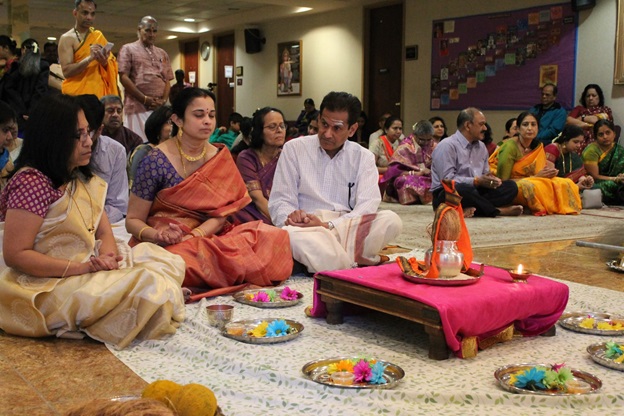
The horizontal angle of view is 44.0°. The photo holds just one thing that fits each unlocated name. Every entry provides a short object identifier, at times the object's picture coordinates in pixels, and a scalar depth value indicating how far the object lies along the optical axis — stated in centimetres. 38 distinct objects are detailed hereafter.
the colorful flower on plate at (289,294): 338
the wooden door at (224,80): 1697
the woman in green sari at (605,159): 844
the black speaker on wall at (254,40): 1573
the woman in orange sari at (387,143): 948
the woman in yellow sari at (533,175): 745
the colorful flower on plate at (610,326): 290
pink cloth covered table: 253
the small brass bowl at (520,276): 279
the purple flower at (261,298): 335
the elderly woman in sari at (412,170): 850
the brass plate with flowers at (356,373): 229
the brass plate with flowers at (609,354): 248
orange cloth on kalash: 276
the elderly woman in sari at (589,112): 918
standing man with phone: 586
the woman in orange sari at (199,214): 357
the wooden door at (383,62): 1262
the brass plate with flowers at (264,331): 274
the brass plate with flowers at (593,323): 289
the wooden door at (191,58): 1819
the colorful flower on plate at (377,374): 230
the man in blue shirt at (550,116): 942
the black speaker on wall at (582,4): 941
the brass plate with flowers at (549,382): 223
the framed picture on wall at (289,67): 1492
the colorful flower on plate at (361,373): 231
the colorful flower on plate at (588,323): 296
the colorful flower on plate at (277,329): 280
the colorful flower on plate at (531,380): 226
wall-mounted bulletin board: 994
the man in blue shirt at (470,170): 683
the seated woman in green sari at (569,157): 812
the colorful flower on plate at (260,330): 281
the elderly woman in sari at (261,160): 463
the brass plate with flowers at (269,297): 330
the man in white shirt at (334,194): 396
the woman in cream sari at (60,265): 274
